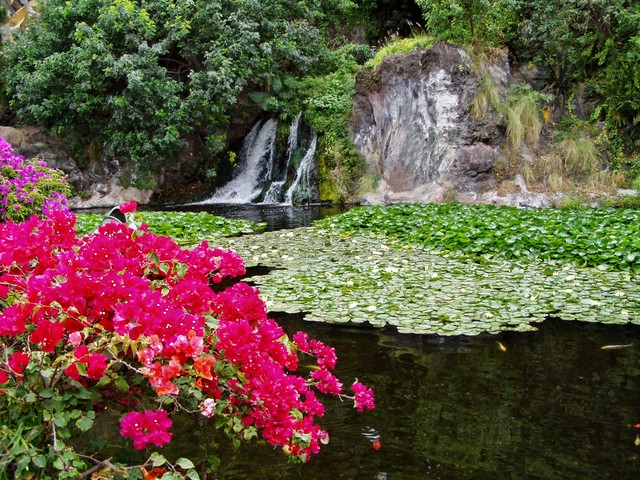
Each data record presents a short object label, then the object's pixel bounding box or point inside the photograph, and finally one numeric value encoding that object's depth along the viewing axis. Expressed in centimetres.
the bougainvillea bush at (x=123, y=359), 196
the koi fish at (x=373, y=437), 330
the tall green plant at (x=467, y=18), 1353
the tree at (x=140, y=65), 1525
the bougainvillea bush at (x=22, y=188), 792
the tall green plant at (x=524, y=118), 1330
